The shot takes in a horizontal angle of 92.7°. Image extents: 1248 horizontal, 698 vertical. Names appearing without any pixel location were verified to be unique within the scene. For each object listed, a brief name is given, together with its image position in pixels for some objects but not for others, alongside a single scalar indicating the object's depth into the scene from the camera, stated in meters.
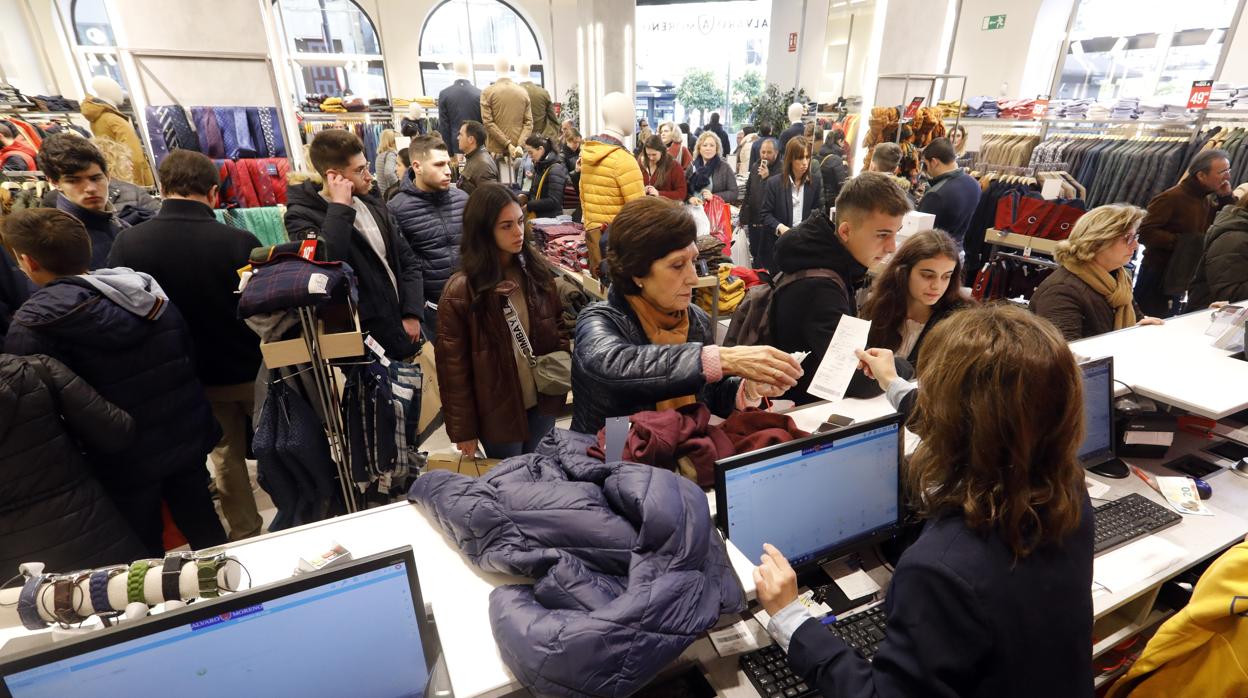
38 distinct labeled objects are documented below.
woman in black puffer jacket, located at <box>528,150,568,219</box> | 5.48
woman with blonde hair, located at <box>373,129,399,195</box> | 5.71
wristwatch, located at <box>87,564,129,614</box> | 1.03
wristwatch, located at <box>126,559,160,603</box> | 1.03
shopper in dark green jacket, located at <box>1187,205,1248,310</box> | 3.76
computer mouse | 2.20
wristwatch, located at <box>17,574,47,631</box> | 1.02
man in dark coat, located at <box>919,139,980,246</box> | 5.12
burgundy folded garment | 1.47
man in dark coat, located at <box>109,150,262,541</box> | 2.63
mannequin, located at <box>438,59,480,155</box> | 7.10
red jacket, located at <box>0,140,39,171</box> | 4.89
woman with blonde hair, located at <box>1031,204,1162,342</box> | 2.84
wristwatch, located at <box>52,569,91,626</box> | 1.02
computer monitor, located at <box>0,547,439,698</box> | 0.86
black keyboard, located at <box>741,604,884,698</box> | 1.32
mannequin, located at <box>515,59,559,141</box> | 7.84
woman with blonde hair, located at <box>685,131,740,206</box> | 7.12
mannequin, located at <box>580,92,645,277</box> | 4.02
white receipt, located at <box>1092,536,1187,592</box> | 1.77
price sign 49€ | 5.90
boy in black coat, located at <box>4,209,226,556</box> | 2.05
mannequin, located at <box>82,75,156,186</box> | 5.46
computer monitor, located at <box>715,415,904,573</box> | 1.44
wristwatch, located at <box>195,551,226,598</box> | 1.07
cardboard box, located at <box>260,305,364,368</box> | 2.20
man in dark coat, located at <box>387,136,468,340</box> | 3.55
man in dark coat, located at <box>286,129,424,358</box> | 2.93
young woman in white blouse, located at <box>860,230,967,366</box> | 2.49
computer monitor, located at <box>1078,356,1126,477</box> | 2.14
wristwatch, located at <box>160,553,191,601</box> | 1.05
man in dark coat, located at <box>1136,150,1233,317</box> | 4.29
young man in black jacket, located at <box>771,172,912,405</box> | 2.26
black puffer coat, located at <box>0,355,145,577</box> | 1.86
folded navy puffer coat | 0.96
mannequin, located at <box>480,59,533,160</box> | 6.40
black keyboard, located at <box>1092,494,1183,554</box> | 1.91
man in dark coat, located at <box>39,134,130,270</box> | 2.96
